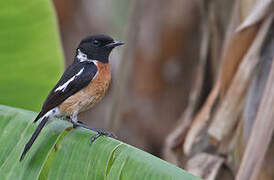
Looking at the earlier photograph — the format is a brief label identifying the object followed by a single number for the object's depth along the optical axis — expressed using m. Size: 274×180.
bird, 5.54
